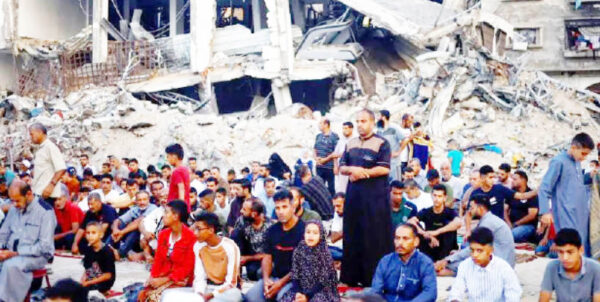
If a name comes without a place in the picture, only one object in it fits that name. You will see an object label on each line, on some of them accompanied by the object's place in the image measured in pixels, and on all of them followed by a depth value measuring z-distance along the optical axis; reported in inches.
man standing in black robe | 278.7
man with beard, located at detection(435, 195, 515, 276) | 288.0
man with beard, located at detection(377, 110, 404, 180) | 444.5
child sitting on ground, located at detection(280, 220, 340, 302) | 246.8
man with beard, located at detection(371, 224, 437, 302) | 233.3
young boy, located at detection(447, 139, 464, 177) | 546.3
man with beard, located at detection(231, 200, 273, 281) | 308.5
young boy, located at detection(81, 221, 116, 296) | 297.3
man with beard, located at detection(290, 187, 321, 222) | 315.6
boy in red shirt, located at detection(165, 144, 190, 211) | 325.4
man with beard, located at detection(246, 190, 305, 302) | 263.6
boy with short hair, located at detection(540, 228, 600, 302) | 222.1
